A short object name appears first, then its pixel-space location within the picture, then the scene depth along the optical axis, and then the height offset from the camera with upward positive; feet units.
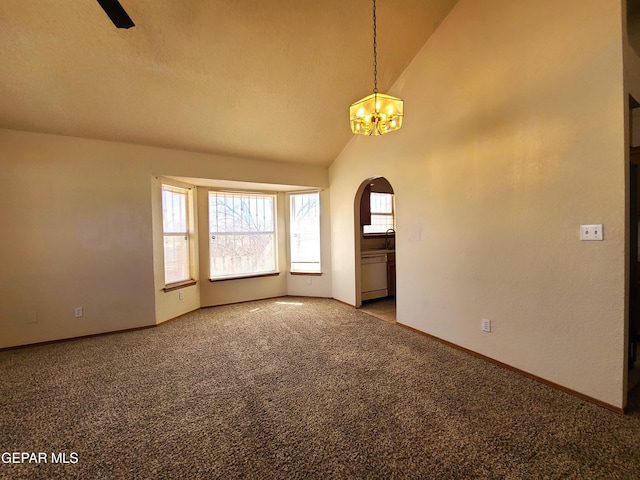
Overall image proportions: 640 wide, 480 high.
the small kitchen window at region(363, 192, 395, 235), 18.04 +1.28
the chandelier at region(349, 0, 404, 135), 6.93 +2.95
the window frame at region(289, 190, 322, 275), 17.40 -0.28
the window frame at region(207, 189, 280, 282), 15.94 +0.21
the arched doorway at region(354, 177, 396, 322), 15.21 -0.89
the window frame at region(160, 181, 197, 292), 13.70 +0.24
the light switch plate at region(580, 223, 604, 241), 6.38 -0.07
